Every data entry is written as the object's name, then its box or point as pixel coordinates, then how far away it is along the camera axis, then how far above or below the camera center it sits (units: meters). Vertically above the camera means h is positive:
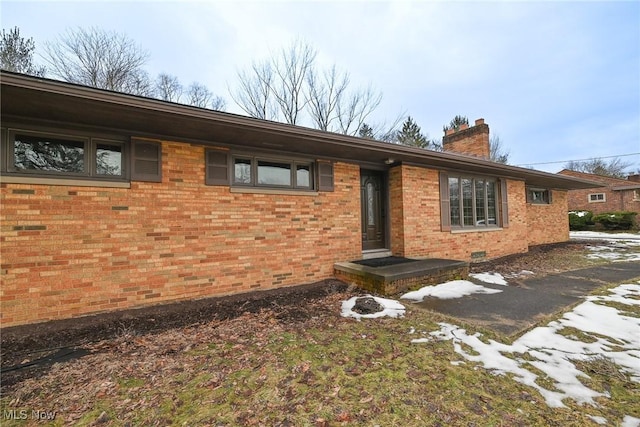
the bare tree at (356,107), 16.77 +7.33
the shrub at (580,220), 18.98 -0.51
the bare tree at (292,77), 15.04 +8.74
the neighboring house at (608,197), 19.72 +1.30
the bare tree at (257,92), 15.59 +8.00
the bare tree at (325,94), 15.91 +7.97
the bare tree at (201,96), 17.12 +8.37
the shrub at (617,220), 17.28 -0.52
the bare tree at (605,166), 33.54 +6.21
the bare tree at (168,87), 15.70 +8.41
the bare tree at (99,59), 11.88 +8.10
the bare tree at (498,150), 28.89 +7.35
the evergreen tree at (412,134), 25.48 +8.27
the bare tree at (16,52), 10.25 +7.06
